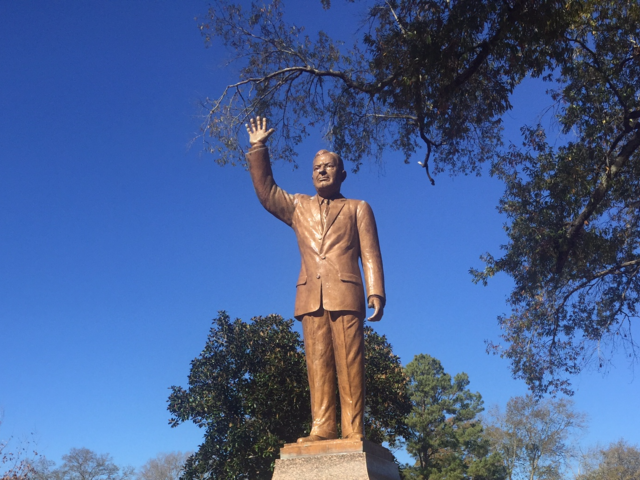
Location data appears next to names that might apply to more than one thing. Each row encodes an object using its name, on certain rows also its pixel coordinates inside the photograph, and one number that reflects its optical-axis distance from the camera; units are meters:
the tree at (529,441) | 26.98
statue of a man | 5.59
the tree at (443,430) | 25.98
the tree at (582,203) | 10.38
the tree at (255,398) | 12.43
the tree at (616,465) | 28.69
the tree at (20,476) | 17.70
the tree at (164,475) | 35.27
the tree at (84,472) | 31.00
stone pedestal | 4.85
